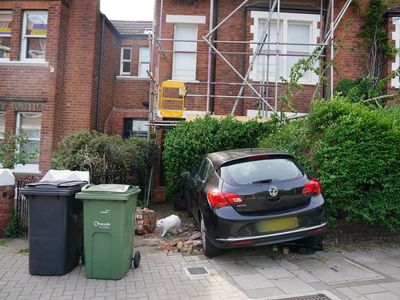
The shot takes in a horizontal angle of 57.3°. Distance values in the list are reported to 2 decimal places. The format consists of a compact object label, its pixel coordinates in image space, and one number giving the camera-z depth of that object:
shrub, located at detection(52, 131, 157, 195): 7.65
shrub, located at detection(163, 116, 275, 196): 8.54
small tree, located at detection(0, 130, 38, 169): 8.54
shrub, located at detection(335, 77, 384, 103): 10.77
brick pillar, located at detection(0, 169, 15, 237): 6.15
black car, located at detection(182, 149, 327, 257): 4.81
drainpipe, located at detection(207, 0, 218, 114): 11.47
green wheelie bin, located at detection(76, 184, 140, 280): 4.42
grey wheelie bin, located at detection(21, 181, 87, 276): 4.57
